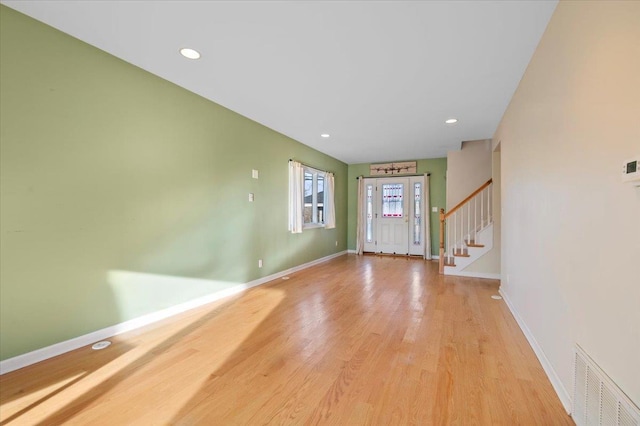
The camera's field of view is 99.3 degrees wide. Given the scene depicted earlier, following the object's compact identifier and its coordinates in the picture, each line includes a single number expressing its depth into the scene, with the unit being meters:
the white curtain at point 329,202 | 6.56
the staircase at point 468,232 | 4.84
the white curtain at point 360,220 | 7.56
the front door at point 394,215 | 7.09
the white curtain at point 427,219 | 6.79
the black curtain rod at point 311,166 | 5.49
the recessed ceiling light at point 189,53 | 2.42
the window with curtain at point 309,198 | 5.16
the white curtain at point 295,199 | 5.12
